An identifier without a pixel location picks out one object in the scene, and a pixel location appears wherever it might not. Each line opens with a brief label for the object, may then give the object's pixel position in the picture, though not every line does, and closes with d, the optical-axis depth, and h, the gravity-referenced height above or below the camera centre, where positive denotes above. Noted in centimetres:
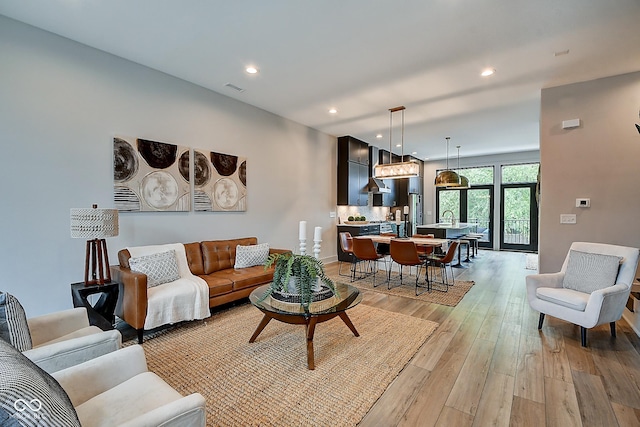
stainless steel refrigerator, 979 -9
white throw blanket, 287 -96
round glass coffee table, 237 -86
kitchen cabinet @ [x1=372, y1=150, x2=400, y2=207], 870 +58
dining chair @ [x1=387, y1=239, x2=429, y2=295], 445 -69
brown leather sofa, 278 -86
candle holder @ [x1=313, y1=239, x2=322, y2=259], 276 -37
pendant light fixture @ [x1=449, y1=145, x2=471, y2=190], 743 +69
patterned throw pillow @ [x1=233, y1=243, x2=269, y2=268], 420 -69
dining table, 481 -56
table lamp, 273 -20
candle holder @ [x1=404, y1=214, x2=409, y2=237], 937 -49
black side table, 269 -86
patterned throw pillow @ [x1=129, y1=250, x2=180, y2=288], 310 -64
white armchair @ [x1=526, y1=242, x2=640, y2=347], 265 -80
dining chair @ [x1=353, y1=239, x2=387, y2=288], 504 -73
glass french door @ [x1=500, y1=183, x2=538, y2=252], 862 -27
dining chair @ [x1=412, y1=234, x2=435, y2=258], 512 -74
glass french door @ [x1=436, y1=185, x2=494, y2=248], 934 +11
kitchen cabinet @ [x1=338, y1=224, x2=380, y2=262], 703 -53
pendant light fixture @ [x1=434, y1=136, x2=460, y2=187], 655 +70
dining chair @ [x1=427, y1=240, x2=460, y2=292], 472 -85
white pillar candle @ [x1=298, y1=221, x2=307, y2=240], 278 -21
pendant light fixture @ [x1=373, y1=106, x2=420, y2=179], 524 +75
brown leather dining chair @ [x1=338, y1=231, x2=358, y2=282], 570 -70
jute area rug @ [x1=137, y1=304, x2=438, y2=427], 190 -133
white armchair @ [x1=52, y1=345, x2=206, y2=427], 109 -85
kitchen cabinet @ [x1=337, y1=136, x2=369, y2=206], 706 +97
